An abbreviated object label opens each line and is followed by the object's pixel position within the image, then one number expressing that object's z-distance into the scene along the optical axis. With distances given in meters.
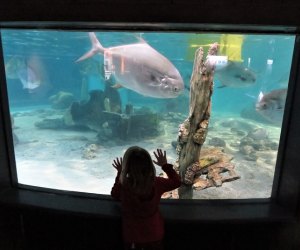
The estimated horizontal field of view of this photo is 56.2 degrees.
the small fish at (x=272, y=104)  3.65
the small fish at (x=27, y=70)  8.24
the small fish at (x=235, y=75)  5.14
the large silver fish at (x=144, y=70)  3.47
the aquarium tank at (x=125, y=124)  3.71
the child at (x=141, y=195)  1.89
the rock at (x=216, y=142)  8.16
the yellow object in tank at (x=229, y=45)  5.31
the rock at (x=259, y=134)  9.12
